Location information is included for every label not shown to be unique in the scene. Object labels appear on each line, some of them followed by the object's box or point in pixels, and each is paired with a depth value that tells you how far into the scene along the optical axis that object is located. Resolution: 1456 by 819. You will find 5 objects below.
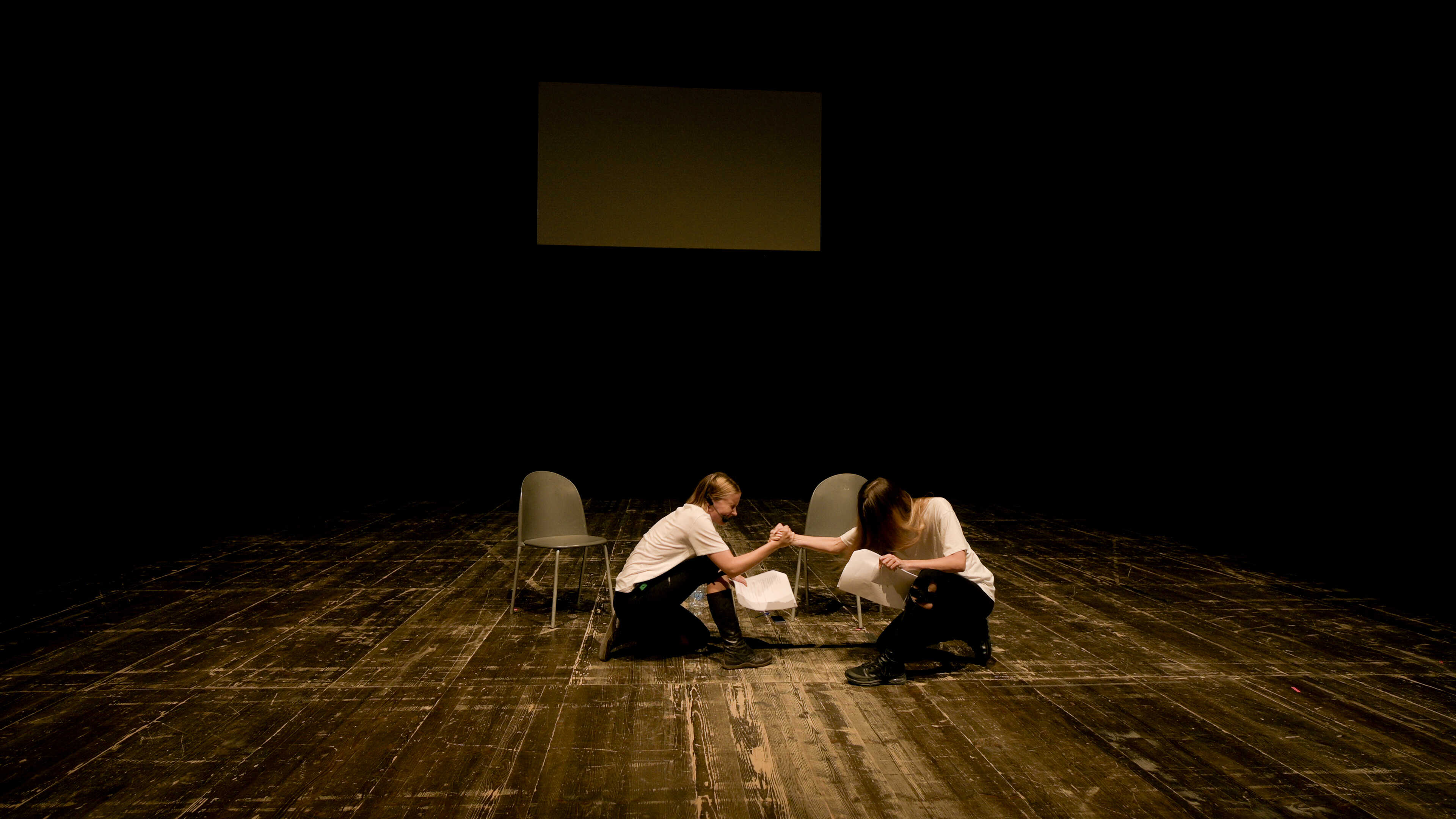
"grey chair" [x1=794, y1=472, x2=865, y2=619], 3.59
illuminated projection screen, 7.04
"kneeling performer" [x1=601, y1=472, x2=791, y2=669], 2.71
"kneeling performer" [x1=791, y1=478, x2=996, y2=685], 2.56
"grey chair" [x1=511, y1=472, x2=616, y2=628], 3.43
